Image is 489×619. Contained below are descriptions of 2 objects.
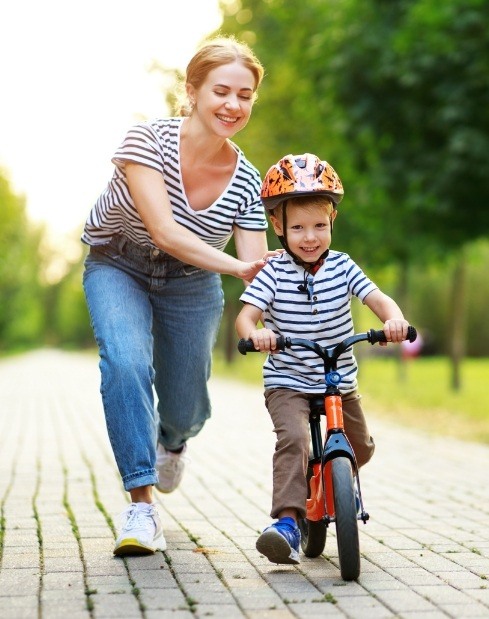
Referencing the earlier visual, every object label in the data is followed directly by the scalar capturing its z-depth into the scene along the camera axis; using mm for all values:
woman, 9430
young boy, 8805
